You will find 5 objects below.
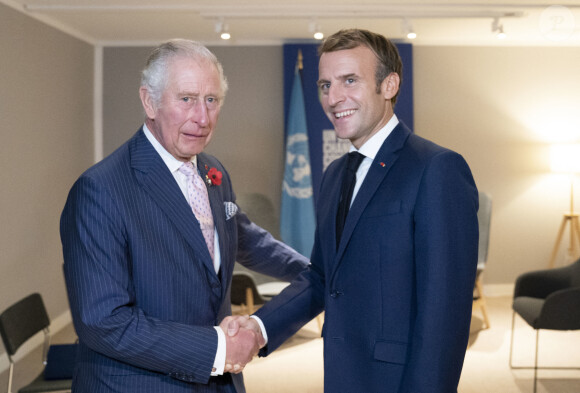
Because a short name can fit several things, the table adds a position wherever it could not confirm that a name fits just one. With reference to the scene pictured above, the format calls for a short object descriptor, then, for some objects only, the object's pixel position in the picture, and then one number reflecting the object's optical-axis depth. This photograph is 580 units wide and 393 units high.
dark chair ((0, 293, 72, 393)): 3.21
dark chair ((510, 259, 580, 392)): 4.39
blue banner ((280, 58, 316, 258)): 6.93
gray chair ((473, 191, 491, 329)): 6.08
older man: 1.75
